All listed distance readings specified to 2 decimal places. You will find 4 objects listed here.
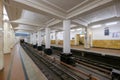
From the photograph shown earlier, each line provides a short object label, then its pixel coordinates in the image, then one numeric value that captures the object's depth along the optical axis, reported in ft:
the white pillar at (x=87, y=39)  35.04
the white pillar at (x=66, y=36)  22.04
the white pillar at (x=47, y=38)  35.76
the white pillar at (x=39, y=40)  47.09
